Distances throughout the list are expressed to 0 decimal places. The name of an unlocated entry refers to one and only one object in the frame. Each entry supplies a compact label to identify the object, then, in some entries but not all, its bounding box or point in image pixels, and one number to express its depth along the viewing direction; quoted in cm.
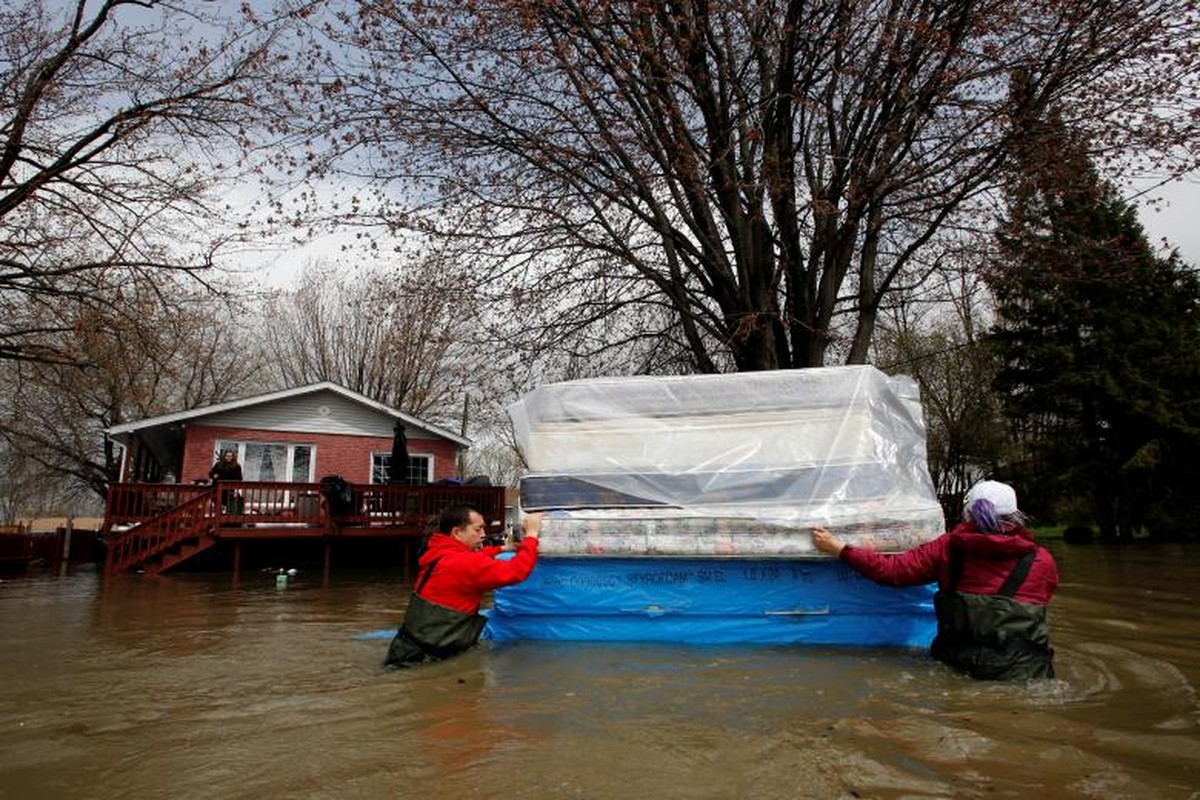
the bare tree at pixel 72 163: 1353
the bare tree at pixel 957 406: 3022
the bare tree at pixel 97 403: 3366
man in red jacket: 557
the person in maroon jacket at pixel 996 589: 478
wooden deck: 1653
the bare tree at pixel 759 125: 973
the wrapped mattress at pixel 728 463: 568
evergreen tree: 2645
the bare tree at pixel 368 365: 3772
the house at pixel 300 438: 2136
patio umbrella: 1891
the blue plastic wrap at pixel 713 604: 566
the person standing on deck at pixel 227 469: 1830
